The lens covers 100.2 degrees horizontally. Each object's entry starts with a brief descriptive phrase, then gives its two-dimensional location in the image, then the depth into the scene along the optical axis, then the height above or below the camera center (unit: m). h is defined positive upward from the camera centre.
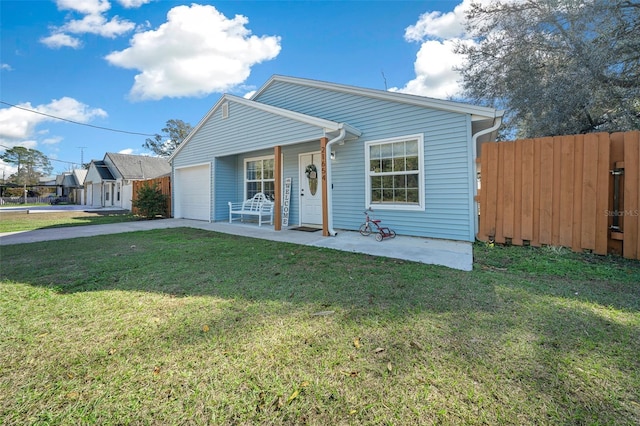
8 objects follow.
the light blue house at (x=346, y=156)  5.93 +1.41
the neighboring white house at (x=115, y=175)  22.34 +2.80
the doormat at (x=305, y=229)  7.58 -0.65
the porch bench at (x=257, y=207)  8.69 -0.02
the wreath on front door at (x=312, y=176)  8.24 +0.93
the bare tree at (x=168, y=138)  35.59 +9.28
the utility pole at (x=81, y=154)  43.36 +8.94
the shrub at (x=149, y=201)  11.35 +0.26
